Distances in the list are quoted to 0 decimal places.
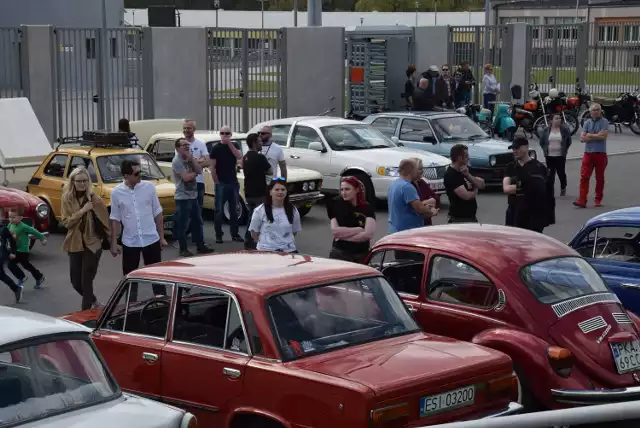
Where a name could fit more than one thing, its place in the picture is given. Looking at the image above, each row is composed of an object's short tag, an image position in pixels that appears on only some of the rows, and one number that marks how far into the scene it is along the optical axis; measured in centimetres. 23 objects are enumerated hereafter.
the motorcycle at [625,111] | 3085
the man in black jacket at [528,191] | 1273
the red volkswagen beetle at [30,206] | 1537
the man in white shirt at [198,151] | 1638
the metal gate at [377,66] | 3050
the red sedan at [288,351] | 648
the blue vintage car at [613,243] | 1041
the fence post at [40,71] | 2366
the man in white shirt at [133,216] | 1204
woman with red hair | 1098
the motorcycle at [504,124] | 2711
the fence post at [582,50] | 3375
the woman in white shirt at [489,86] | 3014
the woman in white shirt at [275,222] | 1114
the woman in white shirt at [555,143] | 1919
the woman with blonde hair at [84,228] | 1184
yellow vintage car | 1647
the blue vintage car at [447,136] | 2094
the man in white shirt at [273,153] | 1672
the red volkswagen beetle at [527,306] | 788
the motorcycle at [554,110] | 2853
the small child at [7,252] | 1287
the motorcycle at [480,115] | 2778
